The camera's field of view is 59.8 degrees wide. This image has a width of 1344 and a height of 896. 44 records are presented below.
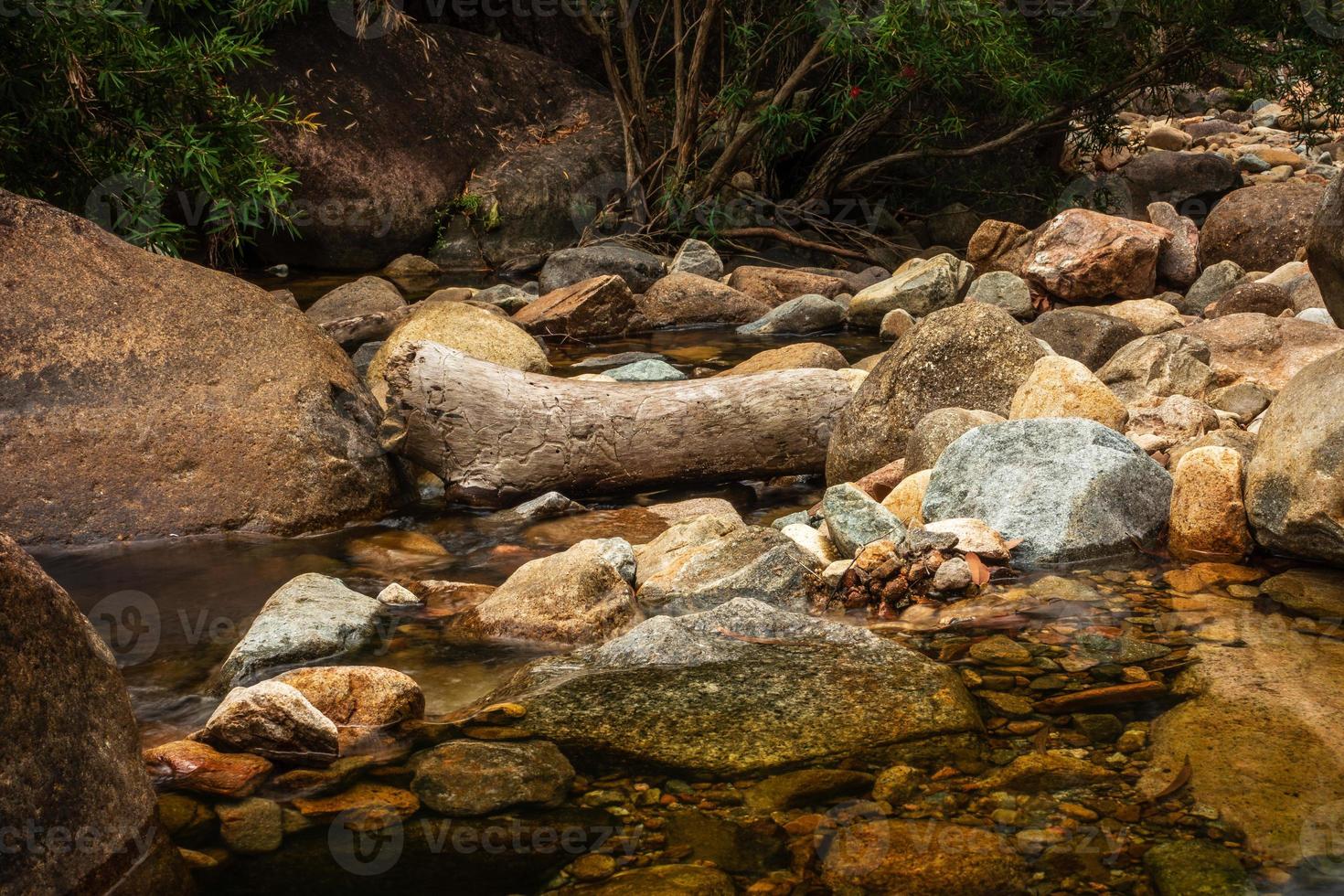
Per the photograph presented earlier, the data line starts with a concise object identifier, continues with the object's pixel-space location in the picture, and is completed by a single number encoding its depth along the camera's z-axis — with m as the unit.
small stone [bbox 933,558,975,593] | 4.00
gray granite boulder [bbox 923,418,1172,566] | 4.21
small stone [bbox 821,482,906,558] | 4.30
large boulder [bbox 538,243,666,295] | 11.49
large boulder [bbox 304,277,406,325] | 9.53
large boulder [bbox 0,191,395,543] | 5.07
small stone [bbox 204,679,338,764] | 2.92
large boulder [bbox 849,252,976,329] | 9.96
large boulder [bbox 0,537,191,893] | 2.07
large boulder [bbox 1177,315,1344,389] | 6.49
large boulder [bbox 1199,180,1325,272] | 10.41
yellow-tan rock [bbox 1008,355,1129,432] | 4.98
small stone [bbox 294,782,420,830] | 2.63
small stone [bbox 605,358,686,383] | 7.34
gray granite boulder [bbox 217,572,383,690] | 3.68
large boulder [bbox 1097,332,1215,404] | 5.81
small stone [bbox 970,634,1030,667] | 3.41
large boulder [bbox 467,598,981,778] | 2.87
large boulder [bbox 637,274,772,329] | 10.50
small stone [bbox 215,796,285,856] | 2.53
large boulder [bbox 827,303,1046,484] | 5.39
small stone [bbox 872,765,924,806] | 2.63
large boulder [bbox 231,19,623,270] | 12.69
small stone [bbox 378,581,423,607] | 4.35
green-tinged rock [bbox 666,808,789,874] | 2.41
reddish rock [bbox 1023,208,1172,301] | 9.66
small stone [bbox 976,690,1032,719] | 3.05
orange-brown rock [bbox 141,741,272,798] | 2.80
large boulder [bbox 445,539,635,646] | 3.94
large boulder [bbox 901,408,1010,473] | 4.93
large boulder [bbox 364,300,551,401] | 7.54
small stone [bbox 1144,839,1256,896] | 2.23
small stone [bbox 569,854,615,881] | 2.38
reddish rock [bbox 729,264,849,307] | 11.10
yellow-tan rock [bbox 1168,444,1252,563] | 4.12
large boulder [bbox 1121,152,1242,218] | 13.73
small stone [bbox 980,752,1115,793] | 2.65
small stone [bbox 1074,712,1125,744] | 2.88
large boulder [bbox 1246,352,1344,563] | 3.78
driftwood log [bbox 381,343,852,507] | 5.68
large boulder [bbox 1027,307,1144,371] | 7.24
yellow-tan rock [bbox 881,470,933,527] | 4.67
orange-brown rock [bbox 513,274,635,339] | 9.70
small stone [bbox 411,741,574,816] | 2.69
